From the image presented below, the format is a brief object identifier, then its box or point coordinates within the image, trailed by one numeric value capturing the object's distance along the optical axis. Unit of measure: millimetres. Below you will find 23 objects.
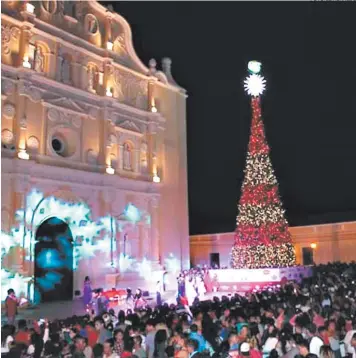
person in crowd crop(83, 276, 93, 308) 18484
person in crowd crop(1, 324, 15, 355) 8184
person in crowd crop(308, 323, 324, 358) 7266
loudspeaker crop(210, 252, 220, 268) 35594
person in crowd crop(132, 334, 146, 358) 7514
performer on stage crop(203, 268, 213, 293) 22991
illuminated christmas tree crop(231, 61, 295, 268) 23891
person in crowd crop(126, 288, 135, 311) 18453
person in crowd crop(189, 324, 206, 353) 7538
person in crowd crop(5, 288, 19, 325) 15484
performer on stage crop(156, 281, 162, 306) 19431
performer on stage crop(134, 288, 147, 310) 17531
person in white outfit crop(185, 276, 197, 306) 20734
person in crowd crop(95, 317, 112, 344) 8889
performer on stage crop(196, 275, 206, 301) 21722
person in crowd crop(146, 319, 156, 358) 8274
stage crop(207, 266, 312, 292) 21281
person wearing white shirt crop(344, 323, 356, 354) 7666
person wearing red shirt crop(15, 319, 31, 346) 8753
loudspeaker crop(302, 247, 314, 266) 33594
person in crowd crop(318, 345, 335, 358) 6536
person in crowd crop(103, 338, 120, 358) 7103
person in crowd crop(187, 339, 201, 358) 6727
